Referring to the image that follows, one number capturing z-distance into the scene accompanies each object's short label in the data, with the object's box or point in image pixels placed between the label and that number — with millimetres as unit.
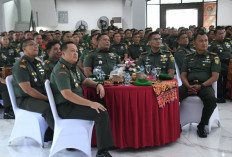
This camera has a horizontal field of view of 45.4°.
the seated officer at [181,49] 5172
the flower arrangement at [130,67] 3531
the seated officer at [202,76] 3400
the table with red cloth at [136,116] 2871
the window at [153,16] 13203
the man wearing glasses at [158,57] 3987
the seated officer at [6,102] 4430
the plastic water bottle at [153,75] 3230
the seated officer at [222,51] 5117
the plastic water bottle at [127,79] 2980
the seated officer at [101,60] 4388
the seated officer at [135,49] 6473
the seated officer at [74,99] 2678
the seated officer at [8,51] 5770
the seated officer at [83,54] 5416
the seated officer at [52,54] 3689
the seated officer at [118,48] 6191
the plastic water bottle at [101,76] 3262
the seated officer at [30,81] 3156
